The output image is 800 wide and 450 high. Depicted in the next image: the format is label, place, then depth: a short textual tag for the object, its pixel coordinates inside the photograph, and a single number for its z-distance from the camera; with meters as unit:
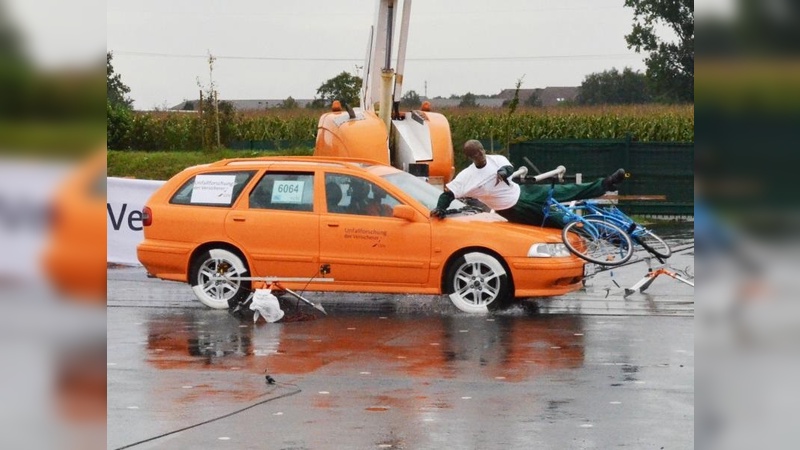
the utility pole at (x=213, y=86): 34.94
